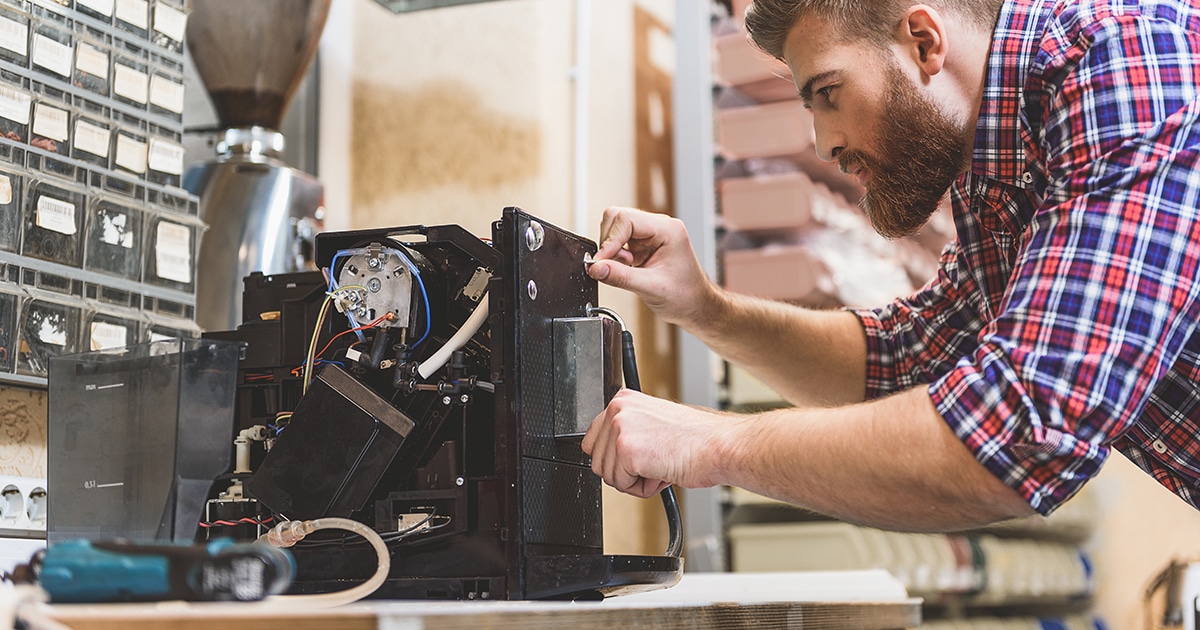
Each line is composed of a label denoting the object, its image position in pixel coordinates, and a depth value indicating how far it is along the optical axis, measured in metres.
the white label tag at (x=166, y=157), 1.84
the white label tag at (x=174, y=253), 1.84
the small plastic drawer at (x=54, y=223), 1.63
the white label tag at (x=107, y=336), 1.71
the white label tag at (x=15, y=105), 1.60
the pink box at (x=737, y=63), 3.22
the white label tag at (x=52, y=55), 1.65
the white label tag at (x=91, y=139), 1.71
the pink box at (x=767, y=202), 3.15
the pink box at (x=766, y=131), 3.18
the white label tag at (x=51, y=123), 1.65
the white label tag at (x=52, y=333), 1.64
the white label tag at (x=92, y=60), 1.72
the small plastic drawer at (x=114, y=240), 1.72
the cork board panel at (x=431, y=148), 2.92
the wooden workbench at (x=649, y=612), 0.79
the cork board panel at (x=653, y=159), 3.25
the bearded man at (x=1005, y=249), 1.12
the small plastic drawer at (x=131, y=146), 1.77
